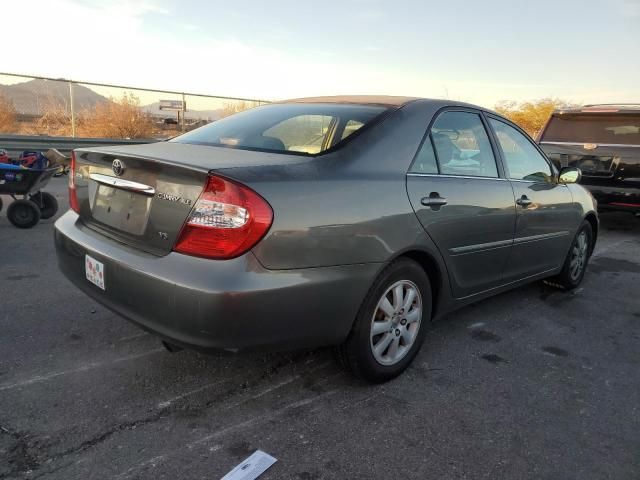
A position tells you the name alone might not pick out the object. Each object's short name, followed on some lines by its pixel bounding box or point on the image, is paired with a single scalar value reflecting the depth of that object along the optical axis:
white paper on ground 2.06
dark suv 7.47
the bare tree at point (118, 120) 13.54
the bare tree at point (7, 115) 11.46
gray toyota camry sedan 2.17
